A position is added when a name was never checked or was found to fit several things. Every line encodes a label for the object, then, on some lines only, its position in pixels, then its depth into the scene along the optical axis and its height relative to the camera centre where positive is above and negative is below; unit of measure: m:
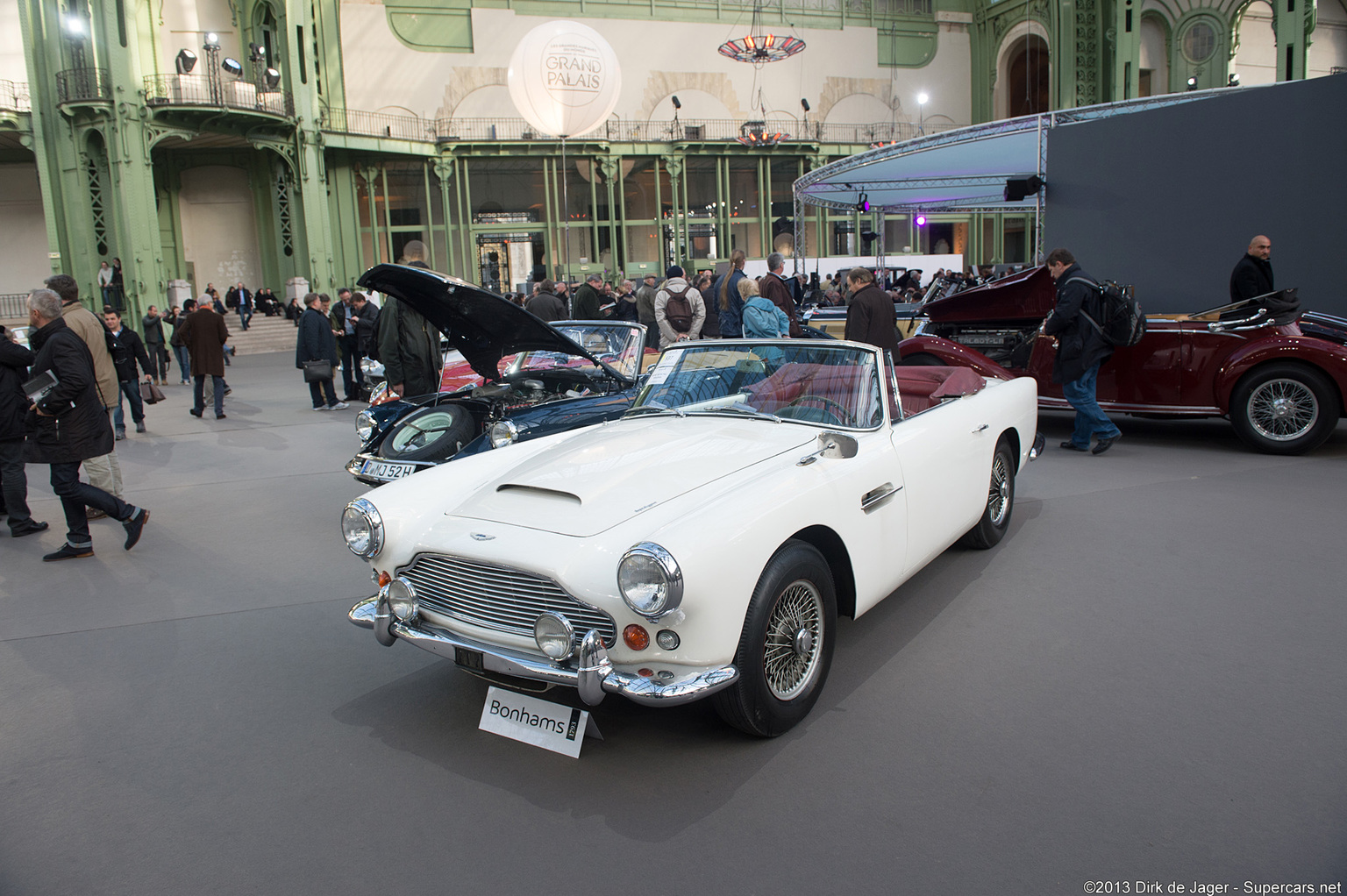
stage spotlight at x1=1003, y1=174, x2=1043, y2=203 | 11.69 +1.56
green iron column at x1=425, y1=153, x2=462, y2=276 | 31.50 +5.60
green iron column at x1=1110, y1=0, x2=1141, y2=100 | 31.05 +9.01
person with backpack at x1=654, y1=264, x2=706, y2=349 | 11.74 +0.10
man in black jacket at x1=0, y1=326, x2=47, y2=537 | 6.02 -0.62
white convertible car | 2.90 -0.80
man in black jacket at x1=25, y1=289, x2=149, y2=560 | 5.70 -0.52
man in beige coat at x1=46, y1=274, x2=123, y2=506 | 6.45 -0.08
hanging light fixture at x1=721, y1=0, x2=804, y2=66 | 25.12 +7.84
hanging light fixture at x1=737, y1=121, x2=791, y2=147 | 28.83 +6.03
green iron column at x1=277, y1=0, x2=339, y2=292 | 26.70 +5.15
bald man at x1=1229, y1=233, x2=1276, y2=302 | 8.87 +0.21
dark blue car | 6.29 -0.56
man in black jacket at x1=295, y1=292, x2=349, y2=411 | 12.50 -0.07
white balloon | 13.14 +3.80
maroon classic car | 7.52 -0.67
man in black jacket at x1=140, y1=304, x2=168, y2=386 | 17.12 +0.02
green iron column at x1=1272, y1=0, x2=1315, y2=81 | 19.22 +5.91
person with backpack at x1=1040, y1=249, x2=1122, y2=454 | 7.74 -0.37
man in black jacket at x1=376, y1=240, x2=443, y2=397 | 7.91 -0.17
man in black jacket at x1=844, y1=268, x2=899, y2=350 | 8.53 -0.04
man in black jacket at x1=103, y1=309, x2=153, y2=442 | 10.76 -0.26
